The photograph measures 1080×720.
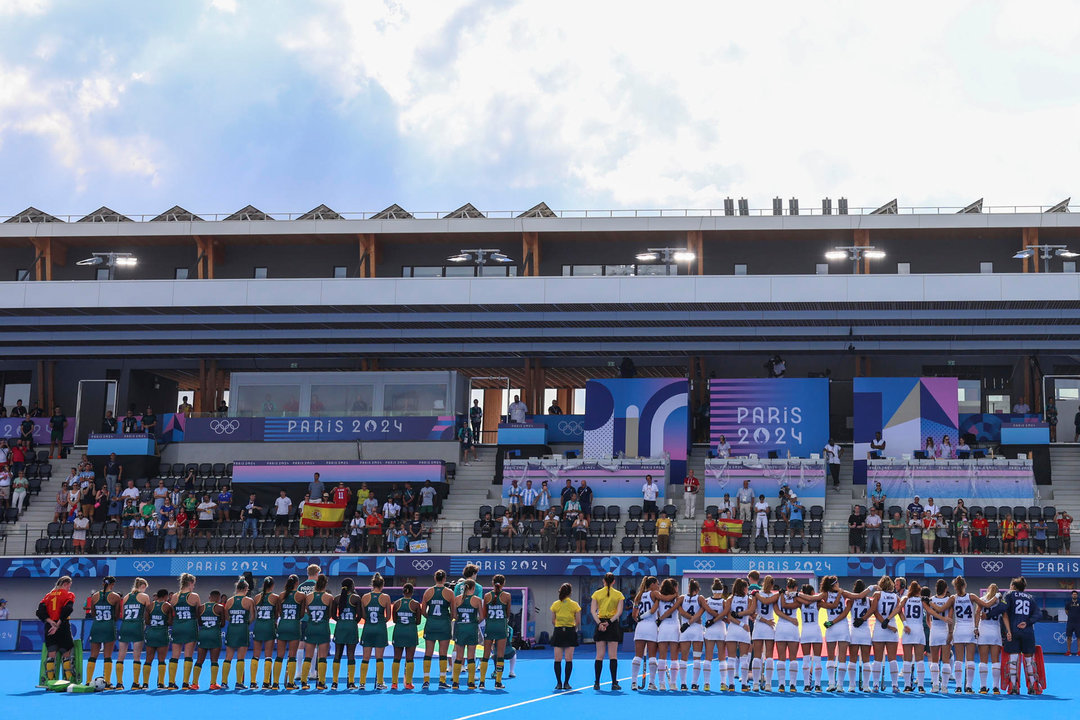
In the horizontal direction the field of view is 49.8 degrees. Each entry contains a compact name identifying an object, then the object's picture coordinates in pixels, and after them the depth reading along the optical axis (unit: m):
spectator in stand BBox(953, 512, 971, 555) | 29.42
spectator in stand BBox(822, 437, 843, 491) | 34.59
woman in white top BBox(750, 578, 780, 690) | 17.88
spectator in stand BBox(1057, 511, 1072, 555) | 29.25
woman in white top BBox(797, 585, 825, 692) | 17.91
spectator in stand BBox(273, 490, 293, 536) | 33.62
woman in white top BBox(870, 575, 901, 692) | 17.70
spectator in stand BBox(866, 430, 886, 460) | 34.75
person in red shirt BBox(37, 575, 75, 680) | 18.42
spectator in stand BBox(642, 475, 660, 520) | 33.06
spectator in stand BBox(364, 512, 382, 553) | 31.45
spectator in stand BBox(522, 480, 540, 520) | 33.06
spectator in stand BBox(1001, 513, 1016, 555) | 29.38
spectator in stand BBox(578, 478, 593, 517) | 32.78
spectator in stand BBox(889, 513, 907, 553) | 29.59
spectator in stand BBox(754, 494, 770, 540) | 30.66
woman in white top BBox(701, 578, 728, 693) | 17.84
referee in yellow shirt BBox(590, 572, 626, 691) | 17.61
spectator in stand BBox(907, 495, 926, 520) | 30.44
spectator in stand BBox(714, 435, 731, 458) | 34.97
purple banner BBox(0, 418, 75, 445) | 40.59
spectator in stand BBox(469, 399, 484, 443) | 39.44
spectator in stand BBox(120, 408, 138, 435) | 38.25
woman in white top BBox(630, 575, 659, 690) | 17.81
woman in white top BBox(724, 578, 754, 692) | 17.84
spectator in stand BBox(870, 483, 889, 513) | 30.77
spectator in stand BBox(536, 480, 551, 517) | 32.97
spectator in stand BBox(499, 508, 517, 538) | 31.14
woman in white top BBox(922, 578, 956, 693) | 17.98
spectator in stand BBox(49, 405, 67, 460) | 39.66
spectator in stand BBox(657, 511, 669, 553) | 30.39
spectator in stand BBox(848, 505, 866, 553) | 29.77
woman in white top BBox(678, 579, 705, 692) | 17.89
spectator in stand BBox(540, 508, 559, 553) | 30.58
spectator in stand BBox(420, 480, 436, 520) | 33.91
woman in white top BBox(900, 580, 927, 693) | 17.95
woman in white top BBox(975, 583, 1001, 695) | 17.97
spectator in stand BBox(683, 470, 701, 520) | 32.81
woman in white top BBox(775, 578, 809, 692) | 17.88
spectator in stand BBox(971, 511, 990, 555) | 29.47
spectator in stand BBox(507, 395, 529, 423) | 38.19
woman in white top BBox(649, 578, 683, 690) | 17.75
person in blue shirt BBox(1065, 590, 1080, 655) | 27.12
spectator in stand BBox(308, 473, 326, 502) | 34.28
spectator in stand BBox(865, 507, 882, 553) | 29.55
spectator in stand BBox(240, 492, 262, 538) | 32.62
